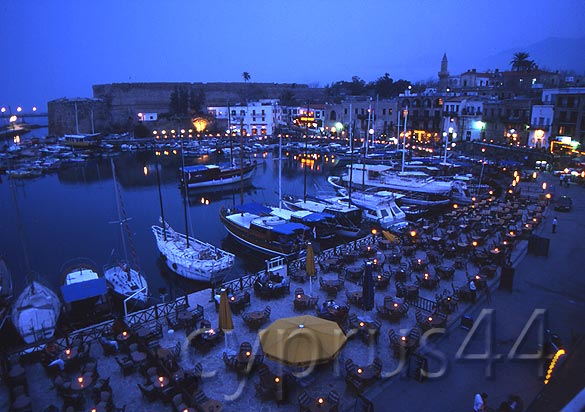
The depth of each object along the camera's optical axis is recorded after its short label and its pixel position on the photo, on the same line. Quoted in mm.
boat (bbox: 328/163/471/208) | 36562
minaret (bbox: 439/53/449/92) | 89988
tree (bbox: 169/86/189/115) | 97812
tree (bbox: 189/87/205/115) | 99900
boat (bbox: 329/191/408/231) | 28531
